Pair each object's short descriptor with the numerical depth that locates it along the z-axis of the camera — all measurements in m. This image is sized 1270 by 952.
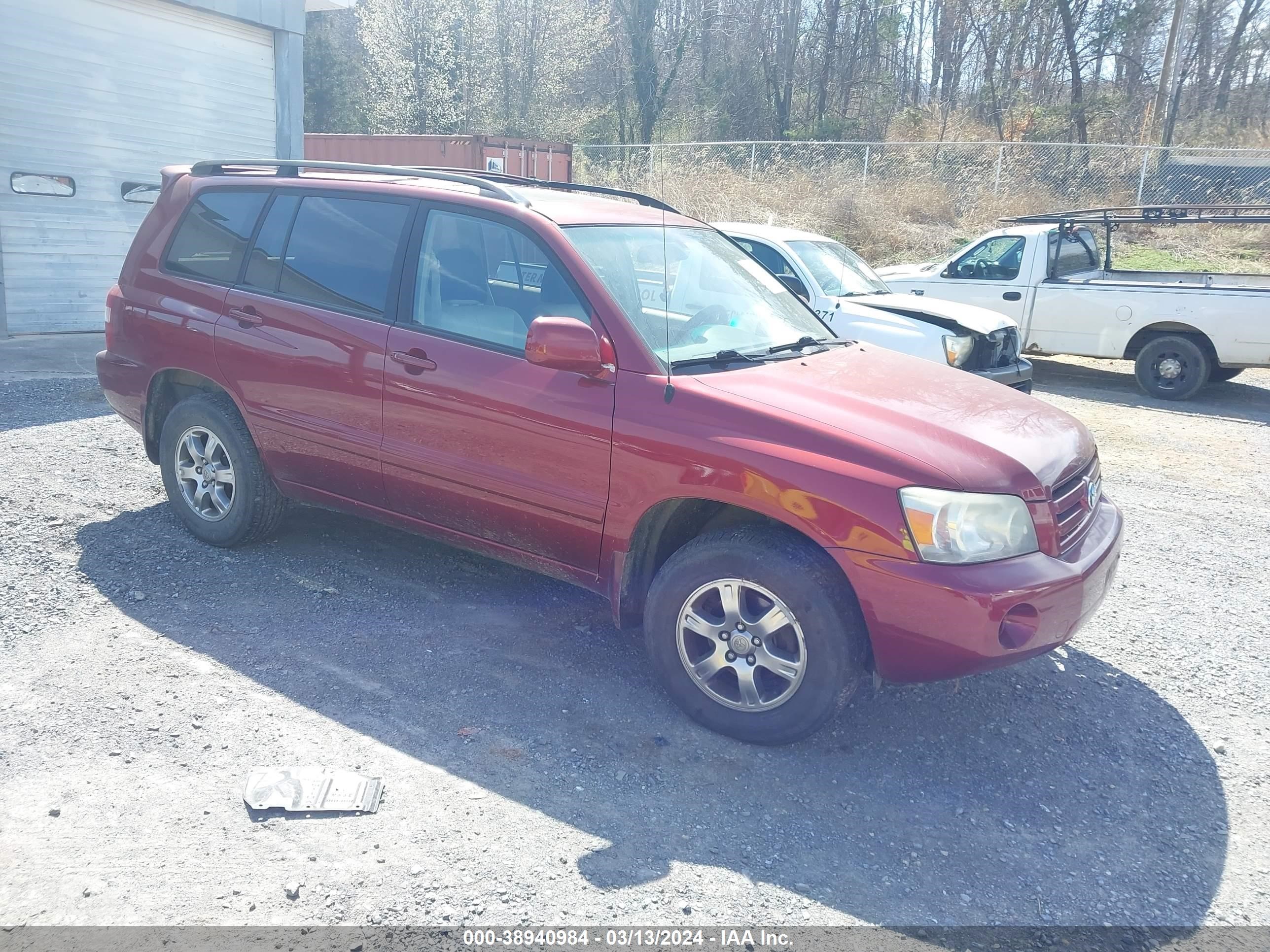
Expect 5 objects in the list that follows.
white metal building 9.89
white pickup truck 10.02
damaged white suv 7.70
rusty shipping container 19.11
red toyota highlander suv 3.27
